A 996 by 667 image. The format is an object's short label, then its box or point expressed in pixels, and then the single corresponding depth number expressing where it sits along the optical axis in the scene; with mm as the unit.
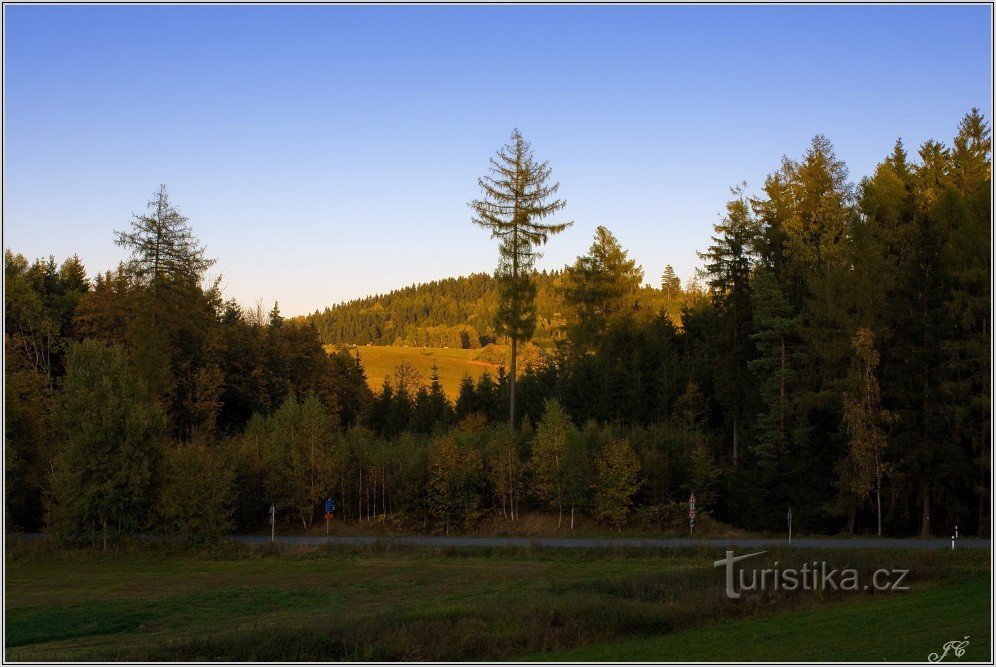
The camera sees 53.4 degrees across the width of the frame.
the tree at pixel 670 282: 105812
